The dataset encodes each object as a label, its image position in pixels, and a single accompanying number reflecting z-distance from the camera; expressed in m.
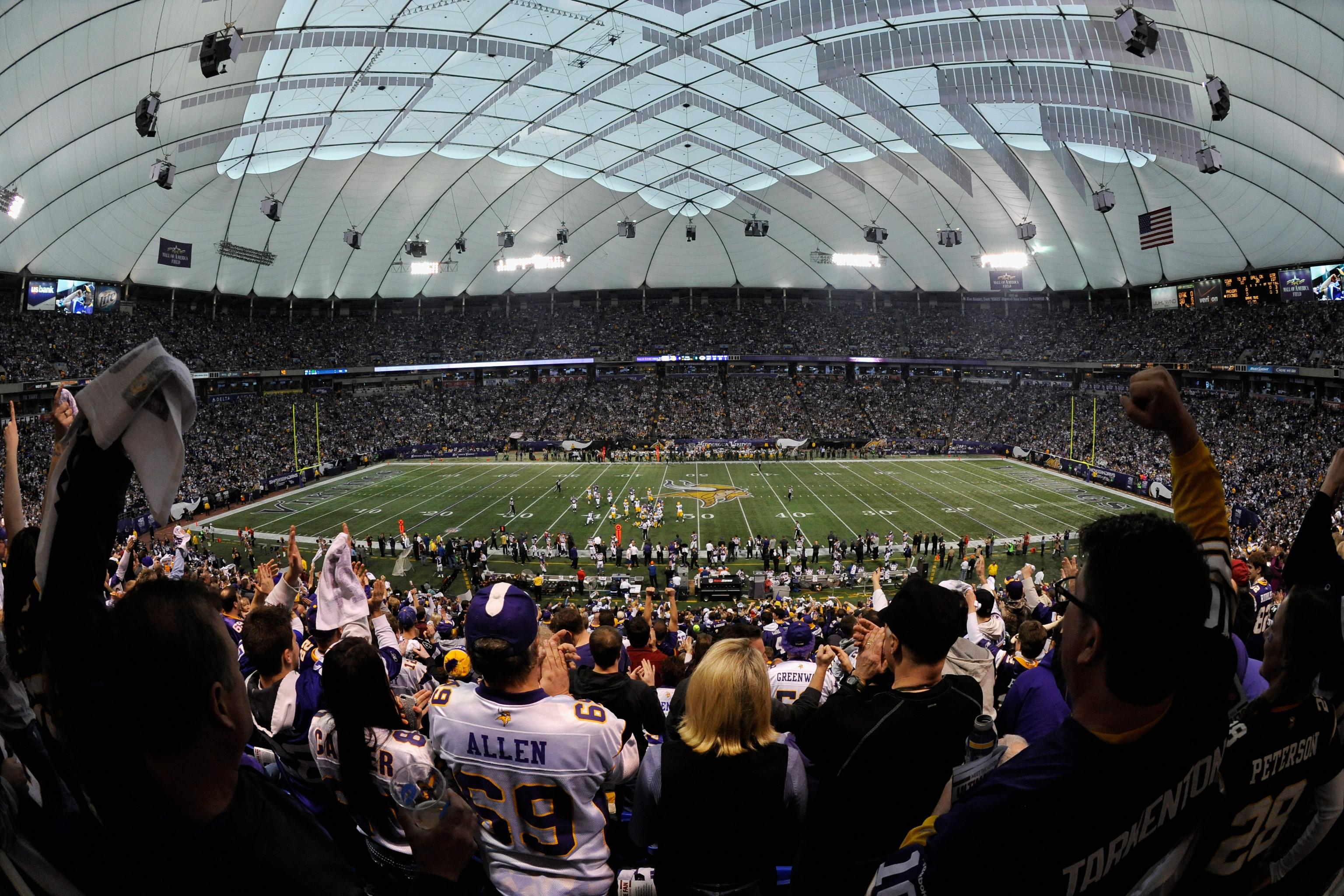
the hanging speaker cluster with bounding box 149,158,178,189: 28.31
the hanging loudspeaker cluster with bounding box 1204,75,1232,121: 22.91
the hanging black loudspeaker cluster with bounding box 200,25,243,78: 20.20
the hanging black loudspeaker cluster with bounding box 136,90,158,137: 23.50
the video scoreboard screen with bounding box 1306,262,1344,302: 44.78
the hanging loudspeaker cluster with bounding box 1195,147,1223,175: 27.84
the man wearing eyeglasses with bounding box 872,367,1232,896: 1.72
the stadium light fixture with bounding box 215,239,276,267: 48.62
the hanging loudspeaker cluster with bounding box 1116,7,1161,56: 20.17
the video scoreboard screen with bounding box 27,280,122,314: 46.28
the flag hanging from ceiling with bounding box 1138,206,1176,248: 32.97
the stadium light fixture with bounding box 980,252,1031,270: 49.50
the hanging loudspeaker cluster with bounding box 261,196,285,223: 38.09
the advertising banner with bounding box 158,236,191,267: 41.88
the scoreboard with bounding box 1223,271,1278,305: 48.62
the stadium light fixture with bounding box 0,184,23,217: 30.36
